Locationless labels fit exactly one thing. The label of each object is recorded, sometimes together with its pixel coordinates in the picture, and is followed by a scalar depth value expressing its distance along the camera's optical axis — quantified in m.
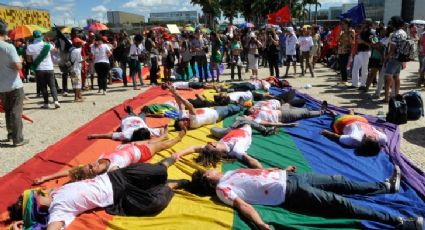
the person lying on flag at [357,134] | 5.69
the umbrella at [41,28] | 15.61
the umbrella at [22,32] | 15.20
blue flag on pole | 12.72
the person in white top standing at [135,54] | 12.96
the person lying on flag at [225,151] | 5.40
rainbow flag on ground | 4.00
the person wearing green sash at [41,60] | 9.68
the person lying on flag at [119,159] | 4.46
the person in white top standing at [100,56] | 11.76
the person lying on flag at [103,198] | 3.93
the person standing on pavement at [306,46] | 14.05
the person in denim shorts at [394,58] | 8.67
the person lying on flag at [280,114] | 7.08
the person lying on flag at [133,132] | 6.31
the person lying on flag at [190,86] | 11.06
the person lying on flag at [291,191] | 3.97
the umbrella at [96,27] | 19.81
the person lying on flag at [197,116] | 6.96
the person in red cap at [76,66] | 11.11
